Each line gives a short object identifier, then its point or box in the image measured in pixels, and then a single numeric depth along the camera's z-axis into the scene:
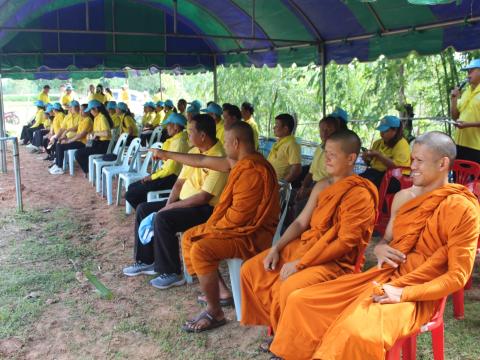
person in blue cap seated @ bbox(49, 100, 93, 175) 8.75
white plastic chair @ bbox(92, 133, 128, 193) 7.18
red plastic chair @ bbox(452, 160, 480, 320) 3.07
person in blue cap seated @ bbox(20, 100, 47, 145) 13.12
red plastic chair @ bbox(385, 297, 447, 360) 1.98
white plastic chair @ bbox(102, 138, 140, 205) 6.43
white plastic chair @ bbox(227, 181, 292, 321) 3.10
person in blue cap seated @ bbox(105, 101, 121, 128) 9.85
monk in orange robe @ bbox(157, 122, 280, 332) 2.98
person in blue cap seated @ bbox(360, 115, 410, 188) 4.32
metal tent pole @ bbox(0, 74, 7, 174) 8.98
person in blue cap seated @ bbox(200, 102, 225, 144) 6.50
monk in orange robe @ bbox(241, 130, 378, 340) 2.44
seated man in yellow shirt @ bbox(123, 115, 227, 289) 3.53
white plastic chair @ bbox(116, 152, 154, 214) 5.94
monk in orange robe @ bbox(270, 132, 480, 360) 1.90
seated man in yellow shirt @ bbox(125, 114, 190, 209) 5.04
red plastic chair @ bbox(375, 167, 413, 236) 3.94
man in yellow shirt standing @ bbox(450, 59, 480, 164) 4.15
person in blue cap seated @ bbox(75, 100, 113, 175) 8.08
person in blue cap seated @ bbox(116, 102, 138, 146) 9.18
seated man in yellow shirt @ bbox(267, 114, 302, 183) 4.97
